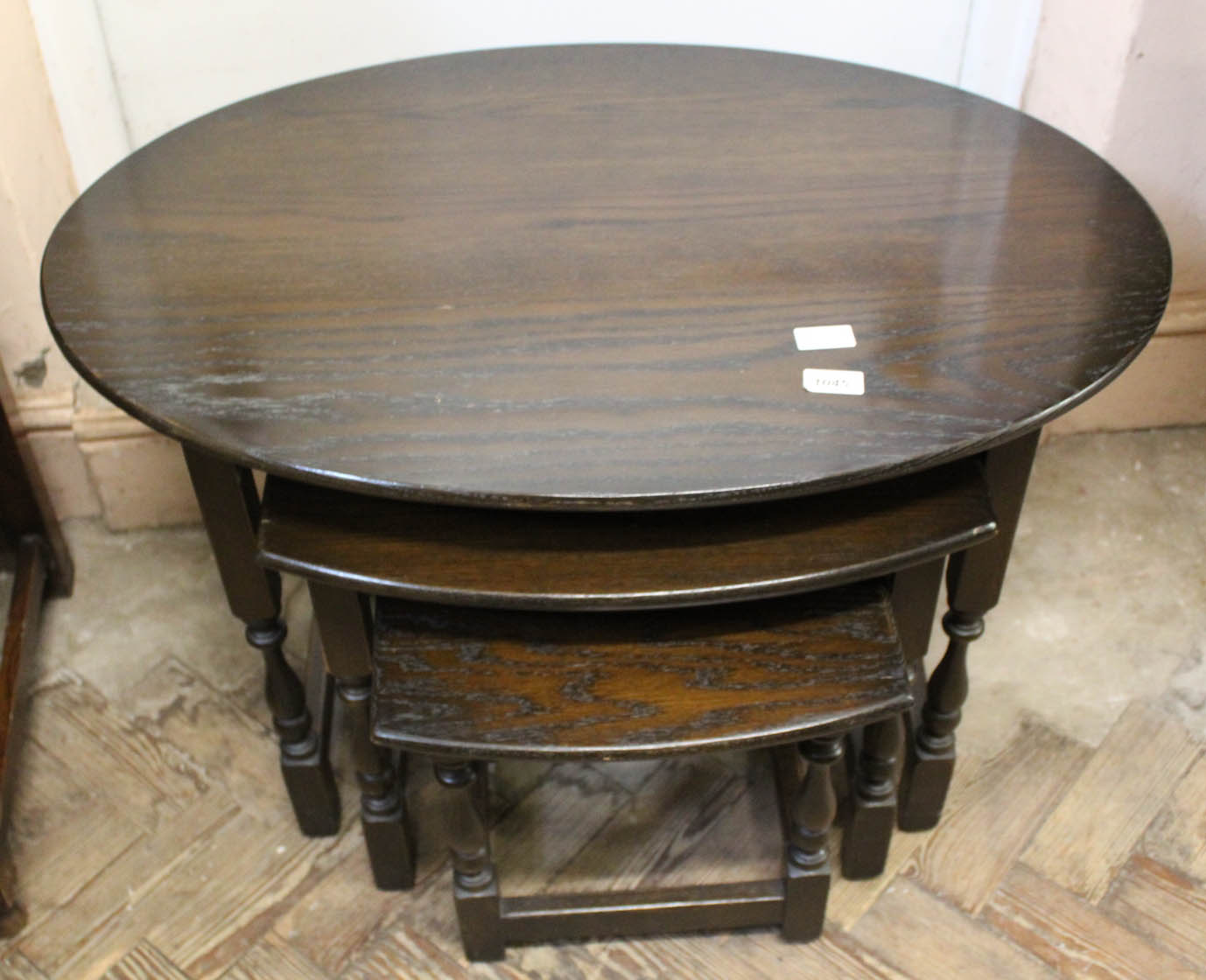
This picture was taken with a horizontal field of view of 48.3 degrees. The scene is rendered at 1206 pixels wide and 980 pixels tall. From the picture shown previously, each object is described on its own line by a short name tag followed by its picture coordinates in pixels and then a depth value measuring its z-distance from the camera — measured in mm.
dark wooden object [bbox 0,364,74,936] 1500
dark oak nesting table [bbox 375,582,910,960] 994
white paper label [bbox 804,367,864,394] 932
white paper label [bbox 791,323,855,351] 975
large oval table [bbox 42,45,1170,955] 899
